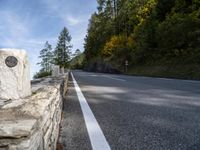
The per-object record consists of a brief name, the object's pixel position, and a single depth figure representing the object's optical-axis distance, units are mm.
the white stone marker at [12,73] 1804
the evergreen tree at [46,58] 55043
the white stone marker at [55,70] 6468
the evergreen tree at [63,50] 45583
